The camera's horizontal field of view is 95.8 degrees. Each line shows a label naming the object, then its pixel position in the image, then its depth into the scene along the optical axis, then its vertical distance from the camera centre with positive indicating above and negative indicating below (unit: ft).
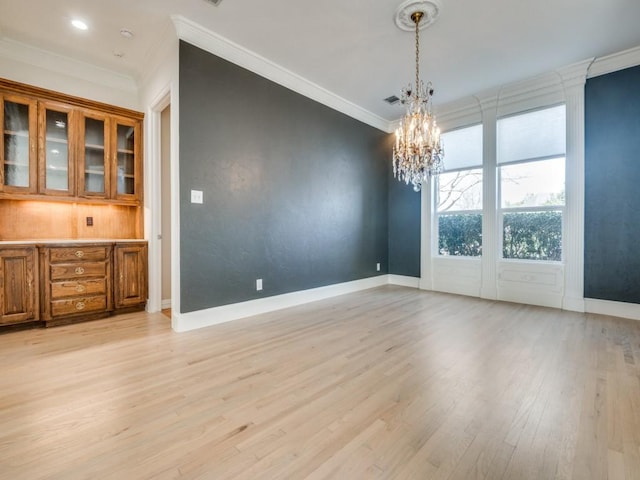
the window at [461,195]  15.07 +2.27
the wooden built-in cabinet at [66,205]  9.45 +1.28
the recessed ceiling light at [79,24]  9.06 +6.78
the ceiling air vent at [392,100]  14.65 +7.12
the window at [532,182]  12.77 +2.53
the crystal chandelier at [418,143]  9.67 +3.18
